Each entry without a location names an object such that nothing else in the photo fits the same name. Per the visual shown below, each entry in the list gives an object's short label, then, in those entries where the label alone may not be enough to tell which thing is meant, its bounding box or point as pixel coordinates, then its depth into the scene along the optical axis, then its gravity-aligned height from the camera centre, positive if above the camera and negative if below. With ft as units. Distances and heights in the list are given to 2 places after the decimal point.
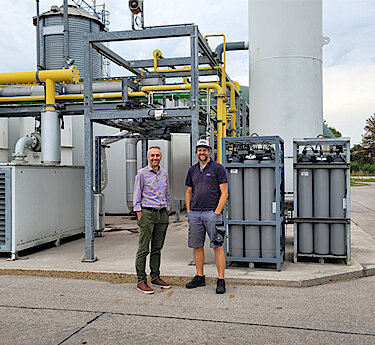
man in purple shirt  19.65 -1.98
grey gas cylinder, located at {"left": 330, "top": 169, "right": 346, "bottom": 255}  23.85 -2.23
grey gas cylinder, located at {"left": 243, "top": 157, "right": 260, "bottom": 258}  23.06 -2.09
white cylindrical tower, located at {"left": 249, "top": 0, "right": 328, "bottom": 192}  30.63 +6.67
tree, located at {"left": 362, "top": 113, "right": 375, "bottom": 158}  199.72 +11.18
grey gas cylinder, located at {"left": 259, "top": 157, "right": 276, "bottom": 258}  22.84 -2.23
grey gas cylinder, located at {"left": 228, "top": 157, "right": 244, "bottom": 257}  23.29 -2.15
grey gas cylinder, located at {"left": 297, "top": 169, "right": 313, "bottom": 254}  24.32 -2.18
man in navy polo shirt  19.47 -1.80
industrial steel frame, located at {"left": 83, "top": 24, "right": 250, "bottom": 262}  23.95 +3.17
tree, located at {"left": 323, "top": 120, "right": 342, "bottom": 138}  241.39 +16.77
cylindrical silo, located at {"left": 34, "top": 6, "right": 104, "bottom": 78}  57.06 +16.45
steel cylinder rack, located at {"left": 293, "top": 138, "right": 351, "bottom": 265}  23.86 -2.03
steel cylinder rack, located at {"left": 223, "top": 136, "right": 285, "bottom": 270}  22.77 -2.04
